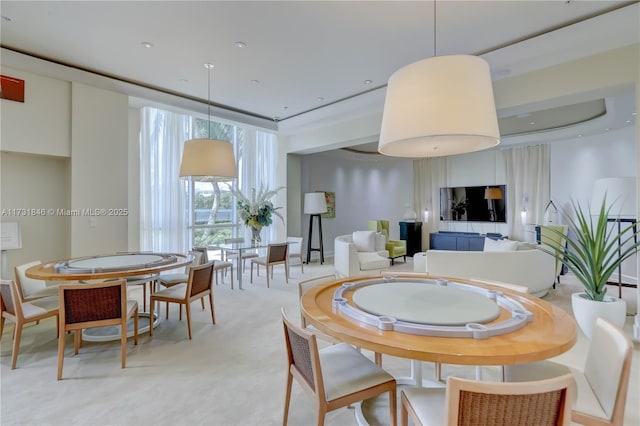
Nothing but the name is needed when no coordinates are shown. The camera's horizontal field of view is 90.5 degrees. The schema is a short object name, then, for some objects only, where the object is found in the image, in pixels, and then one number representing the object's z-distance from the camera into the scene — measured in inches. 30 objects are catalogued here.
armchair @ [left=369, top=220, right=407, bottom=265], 288.7
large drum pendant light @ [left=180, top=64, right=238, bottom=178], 142.2
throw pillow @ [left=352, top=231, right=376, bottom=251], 236.4
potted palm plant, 110.6
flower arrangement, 203.8
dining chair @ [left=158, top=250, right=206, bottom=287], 145.8
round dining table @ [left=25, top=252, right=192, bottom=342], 104.7
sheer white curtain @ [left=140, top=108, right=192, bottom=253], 207.9
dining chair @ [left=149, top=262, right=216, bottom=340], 122.4
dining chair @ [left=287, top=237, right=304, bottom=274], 235.8
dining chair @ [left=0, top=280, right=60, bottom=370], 97.3
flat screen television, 301.4
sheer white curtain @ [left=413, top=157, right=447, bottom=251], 343.6
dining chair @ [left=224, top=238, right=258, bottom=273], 202.5
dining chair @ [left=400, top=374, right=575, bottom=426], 38.7
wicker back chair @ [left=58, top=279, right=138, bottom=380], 93.6
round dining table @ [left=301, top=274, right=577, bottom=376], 45.9
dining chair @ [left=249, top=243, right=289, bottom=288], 204.0
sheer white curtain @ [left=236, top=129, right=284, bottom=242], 266.4
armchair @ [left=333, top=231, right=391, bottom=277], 195.2
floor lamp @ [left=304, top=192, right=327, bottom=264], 278.4
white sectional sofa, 153.3
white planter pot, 110.3
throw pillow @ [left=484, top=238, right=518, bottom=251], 167.6
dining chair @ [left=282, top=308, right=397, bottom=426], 55.7
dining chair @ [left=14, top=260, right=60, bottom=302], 118.6
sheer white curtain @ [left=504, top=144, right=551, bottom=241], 277.6
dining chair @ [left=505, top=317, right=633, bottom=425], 47.7
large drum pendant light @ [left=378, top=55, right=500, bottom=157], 58.4
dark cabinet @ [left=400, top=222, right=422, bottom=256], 331.6
